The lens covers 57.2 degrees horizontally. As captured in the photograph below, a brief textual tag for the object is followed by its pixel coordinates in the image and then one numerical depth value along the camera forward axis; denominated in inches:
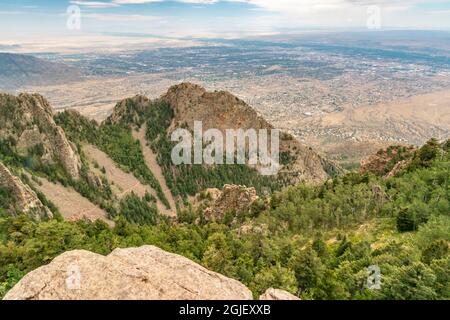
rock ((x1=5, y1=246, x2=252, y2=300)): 913.5
